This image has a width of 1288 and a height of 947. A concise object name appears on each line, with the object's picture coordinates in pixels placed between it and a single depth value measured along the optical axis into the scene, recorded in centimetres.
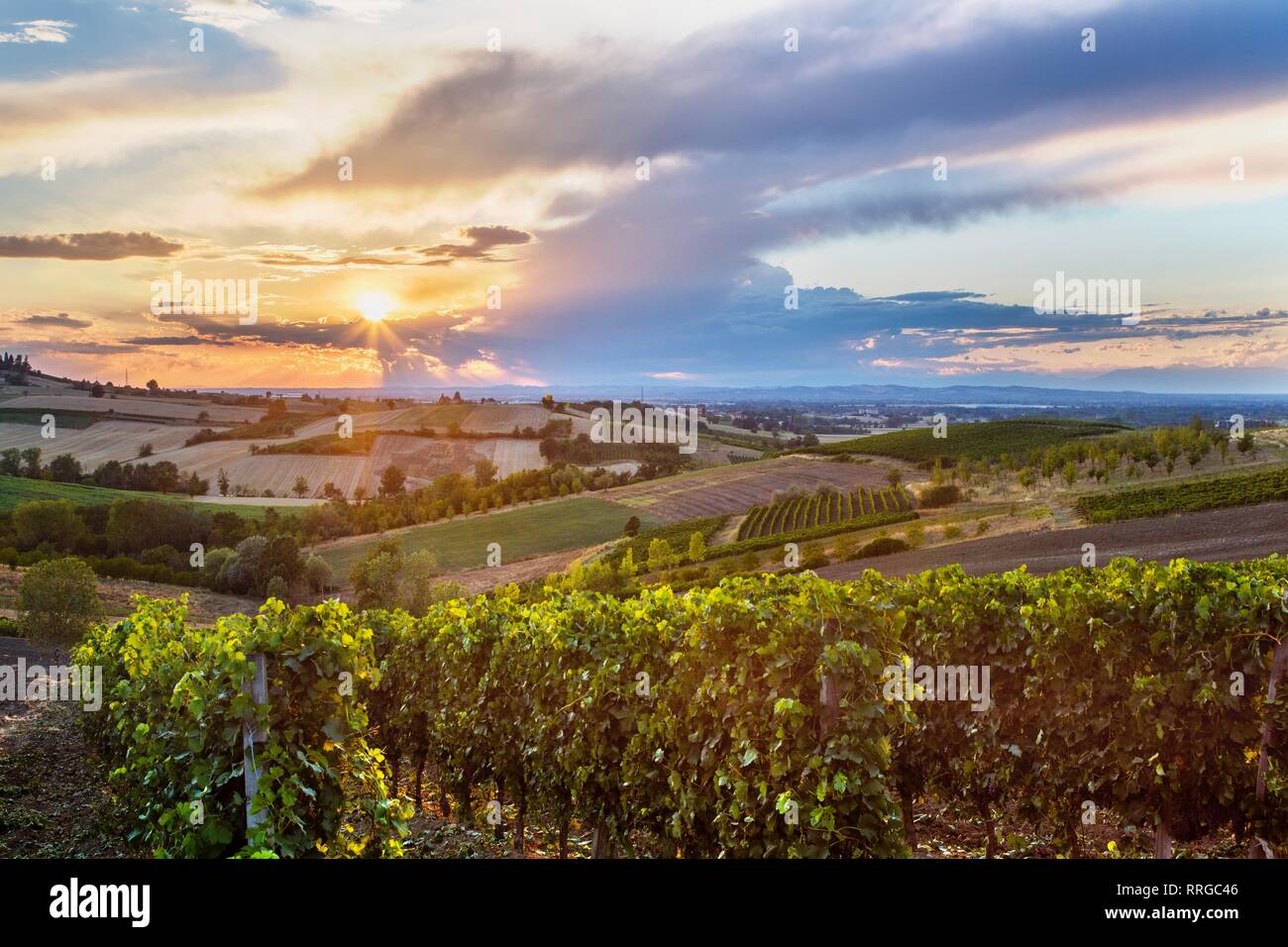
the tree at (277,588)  3062
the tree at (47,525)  2995
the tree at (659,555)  4094
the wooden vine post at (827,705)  507
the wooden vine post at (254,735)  474
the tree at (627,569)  3649
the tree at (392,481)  4241
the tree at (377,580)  3184
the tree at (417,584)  3166
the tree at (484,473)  4609
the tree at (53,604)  1808
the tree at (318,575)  3259
